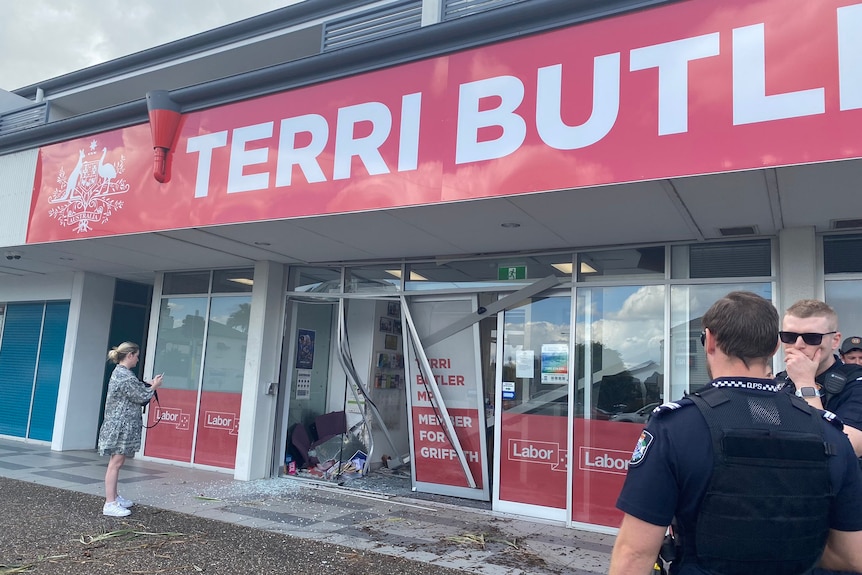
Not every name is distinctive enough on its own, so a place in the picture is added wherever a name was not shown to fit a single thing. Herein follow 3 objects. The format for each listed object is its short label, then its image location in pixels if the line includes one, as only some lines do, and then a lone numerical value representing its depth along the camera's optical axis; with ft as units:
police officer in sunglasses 8.24
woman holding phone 20.40
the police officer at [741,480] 5.64
